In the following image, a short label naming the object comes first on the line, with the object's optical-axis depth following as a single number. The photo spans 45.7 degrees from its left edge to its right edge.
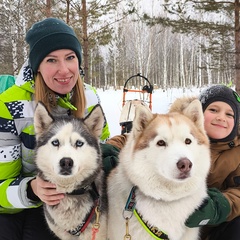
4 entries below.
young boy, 1.78
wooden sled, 4.68
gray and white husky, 1.72
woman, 1.92
